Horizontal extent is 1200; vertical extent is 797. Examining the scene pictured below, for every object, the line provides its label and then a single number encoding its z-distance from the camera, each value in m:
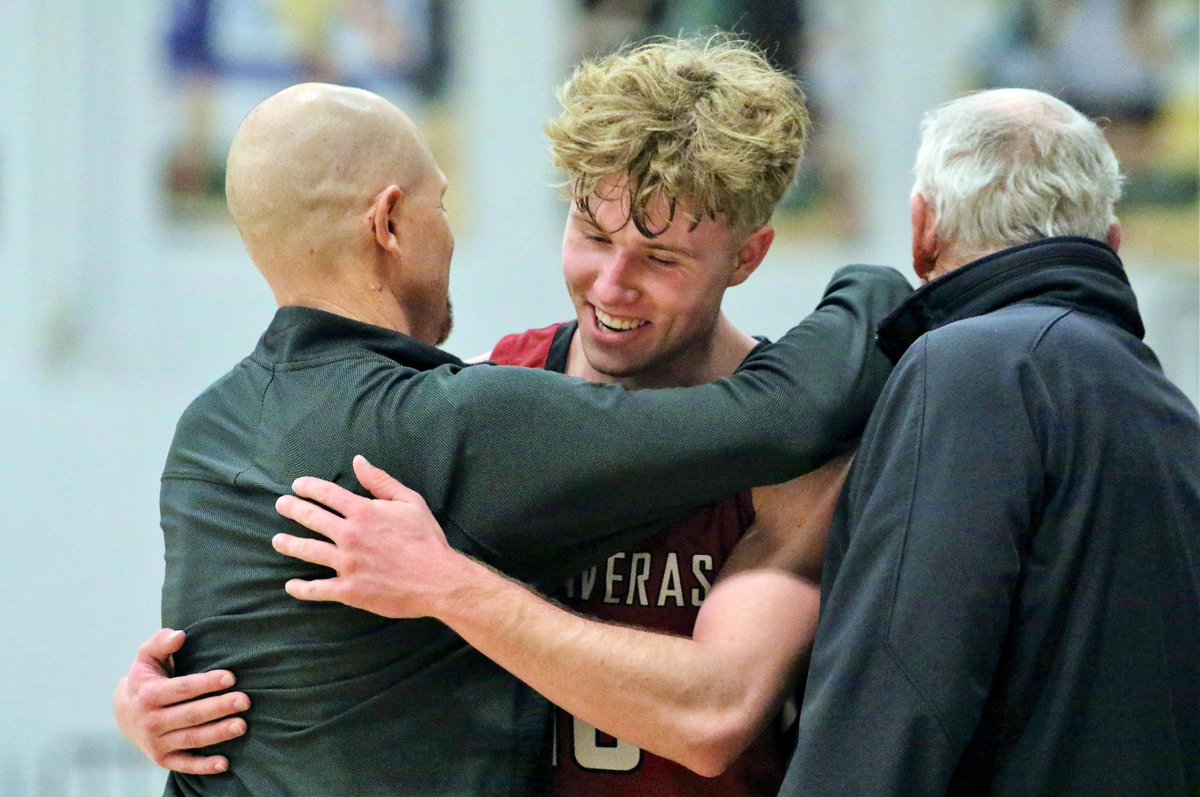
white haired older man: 4.57
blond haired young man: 5.12
